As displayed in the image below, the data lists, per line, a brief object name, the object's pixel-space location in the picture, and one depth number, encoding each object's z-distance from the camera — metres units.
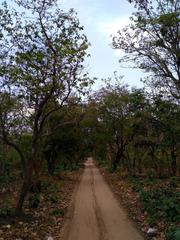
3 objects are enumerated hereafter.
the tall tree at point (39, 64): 6.42
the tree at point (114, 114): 18.75
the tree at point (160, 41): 8.85
